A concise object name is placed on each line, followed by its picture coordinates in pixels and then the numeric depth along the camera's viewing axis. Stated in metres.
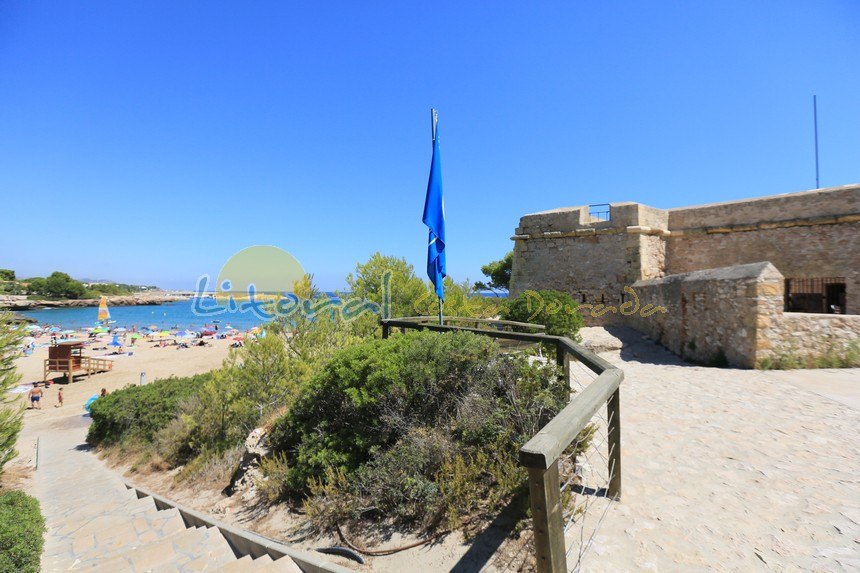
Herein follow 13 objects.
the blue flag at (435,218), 5.82
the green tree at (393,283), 12.18
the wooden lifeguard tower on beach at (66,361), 19.50
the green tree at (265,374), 7.09
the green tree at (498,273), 24.69
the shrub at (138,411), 9.17
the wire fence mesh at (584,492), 2.52
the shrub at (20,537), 3.27
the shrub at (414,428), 3.31
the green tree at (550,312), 9.74
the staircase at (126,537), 3.34
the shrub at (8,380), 5.25
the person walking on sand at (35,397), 15.80
